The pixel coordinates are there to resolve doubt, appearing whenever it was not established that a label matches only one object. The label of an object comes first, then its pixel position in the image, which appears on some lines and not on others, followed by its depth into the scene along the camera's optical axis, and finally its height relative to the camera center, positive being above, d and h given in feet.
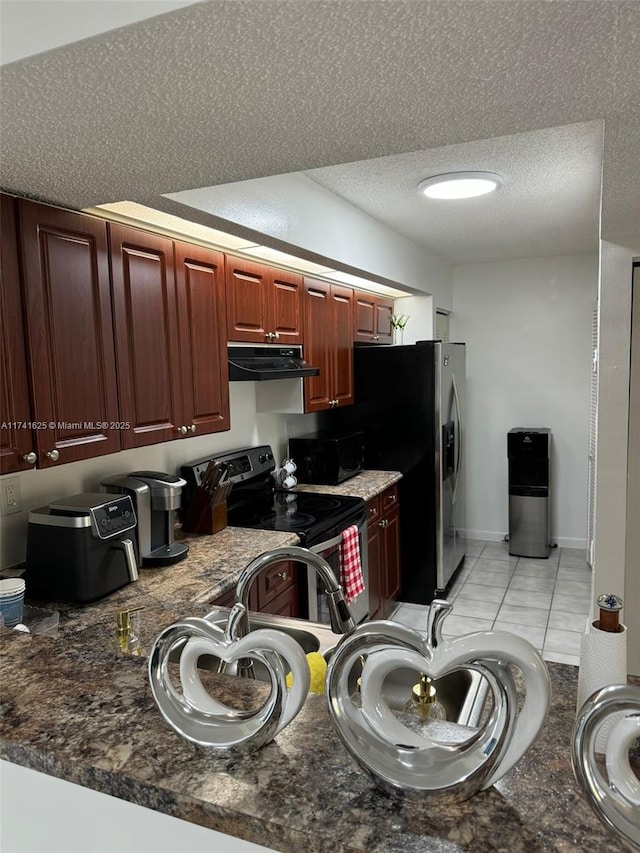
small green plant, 15.26 +1.25
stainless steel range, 9.27 -2.37
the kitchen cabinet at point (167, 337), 6.91 +0.49
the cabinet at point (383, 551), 11.85 -3.78
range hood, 9.11 +0.15
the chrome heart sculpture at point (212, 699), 2.53 -1.39
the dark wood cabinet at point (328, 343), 11.59 +0.59
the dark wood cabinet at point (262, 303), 9.08 +1.16
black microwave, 12.27 -1.79
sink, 4.57 -2.78
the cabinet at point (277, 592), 8.02 -3.08
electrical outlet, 6.66 -1.32
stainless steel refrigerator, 13.37 -1.53
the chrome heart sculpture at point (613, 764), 1.99 -1.36
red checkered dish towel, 10.02 -3.29
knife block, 8.70 -2.06
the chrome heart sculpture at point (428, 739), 2.17 -1.32
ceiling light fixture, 9.10 +2.86
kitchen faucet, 3.38 -1.23
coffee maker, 7.20 -1.60
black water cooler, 16.30 -3.44
